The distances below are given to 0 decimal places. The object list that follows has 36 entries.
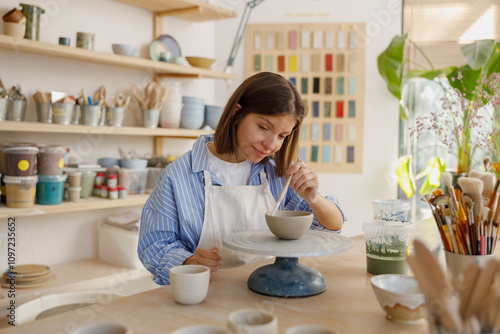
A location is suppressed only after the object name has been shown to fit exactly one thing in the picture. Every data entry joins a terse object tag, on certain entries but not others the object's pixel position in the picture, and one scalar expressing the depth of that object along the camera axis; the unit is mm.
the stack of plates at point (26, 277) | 2223
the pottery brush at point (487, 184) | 1328
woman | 1478
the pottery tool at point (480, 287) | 659
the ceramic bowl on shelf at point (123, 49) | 2605
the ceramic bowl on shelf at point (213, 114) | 3014
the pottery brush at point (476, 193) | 1112
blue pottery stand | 1090
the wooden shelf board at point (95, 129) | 2141
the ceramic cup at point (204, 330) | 760
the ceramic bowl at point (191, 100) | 2920
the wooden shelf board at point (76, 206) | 2146
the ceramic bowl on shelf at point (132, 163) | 2703
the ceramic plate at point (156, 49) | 2922
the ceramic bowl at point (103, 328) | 791
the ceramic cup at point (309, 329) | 753
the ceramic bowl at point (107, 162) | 2680
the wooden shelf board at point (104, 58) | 2180
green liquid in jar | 1284
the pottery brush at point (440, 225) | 1172
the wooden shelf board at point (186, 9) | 2829
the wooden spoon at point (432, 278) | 667
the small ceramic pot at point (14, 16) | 2164
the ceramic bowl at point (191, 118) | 2936
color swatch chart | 3771
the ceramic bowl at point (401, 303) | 921
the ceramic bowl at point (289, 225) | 1176
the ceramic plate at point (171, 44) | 3034
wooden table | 930
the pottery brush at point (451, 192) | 1164
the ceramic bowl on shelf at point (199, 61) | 2989
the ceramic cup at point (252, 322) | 771
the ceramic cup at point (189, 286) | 1023
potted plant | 2486
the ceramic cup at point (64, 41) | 2363
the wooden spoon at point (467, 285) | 671
